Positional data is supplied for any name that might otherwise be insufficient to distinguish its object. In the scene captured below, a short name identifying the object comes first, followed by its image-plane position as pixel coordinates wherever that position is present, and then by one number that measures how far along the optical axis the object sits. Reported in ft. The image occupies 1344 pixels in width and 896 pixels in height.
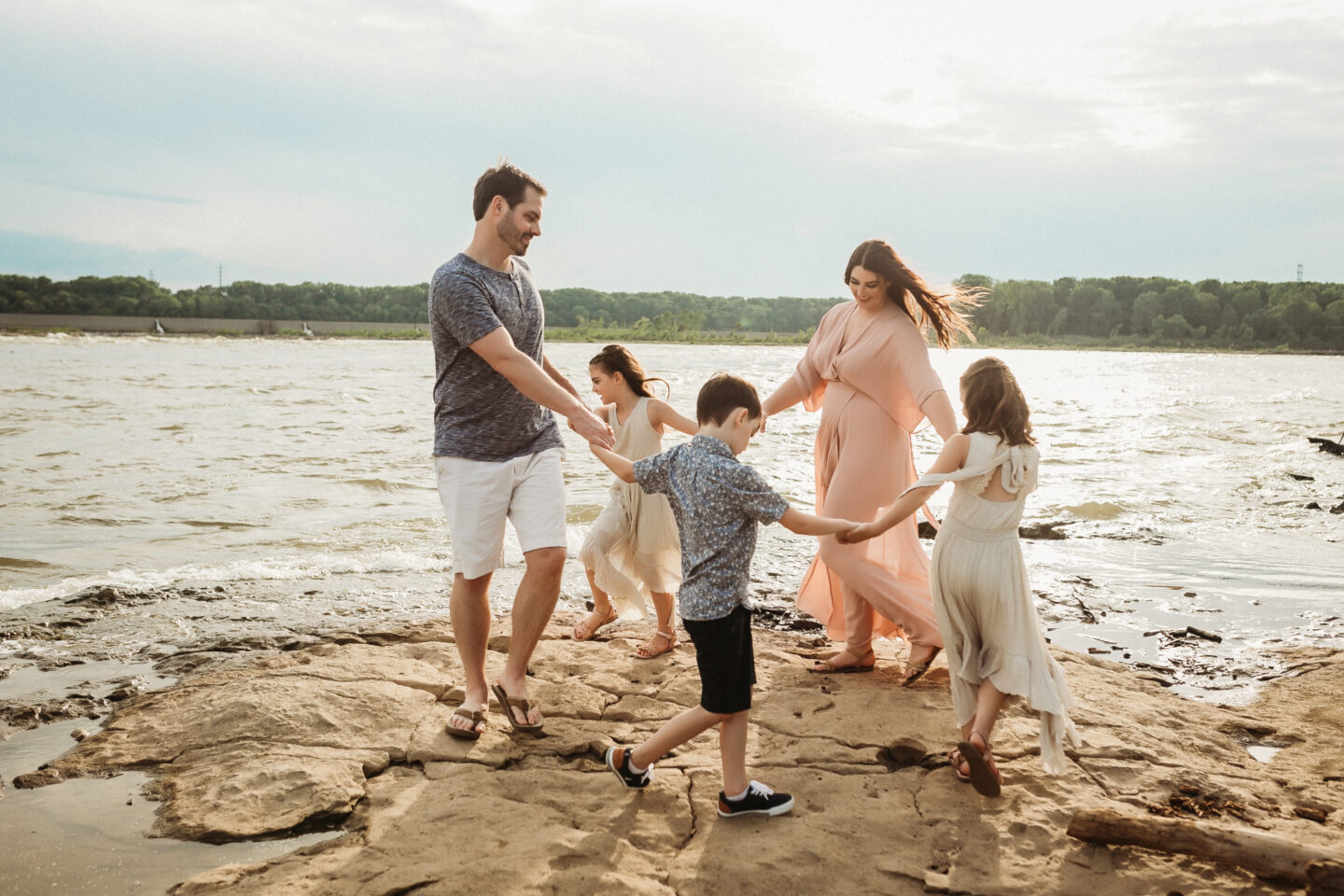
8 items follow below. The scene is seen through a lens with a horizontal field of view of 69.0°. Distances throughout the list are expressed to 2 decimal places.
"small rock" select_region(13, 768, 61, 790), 12.06
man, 13.94
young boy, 11.07
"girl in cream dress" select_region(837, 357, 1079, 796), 12.40
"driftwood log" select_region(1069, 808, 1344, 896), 9.17
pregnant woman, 16.07
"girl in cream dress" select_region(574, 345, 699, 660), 18.40
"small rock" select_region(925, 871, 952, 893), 9.85
